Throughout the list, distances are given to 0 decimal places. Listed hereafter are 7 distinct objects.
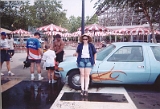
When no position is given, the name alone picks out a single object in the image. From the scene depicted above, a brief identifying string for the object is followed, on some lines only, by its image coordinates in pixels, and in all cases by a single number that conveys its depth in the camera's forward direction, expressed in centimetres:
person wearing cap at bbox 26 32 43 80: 584
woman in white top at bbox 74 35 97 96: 451
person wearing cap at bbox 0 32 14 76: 638
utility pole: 673
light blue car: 489
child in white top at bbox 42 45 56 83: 556
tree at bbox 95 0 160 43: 900
